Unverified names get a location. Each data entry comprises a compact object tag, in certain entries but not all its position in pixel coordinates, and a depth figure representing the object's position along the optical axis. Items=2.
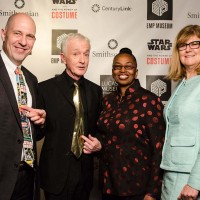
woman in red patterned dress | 1.78
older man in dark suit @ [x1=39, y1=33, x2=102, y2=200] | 1.89
